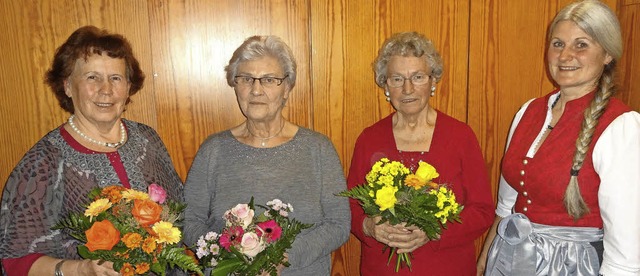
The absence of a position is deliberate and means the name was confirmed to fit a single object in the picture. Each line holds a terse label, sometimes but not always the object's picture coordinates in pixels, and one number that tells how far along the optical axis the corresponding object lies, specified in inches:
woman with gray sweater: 88.7
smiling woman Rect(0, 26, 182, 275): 72.6
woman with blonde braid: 70.3
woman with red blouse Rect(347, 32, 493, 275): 92.9
